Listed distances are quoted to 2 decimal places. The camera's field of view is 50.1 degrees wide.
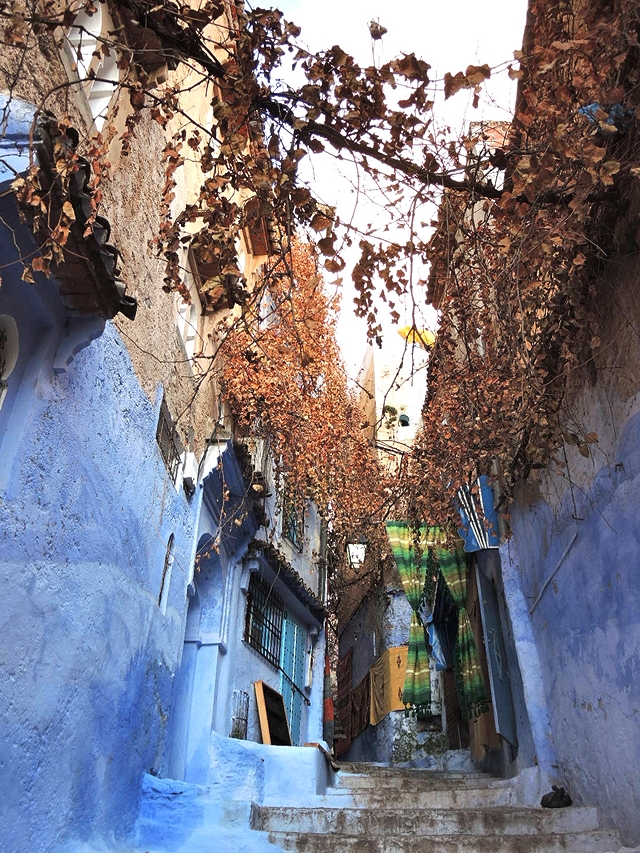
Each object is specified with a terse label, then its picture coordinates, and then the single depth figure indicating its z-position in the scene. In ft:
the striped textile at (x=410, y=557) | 41.06
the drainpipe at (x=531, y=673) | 24.70
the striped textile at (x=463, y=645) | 35.47
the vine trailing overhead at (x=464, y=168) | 12.58
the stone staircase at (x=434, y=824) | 18.34
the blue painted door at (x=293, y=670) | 44.32
